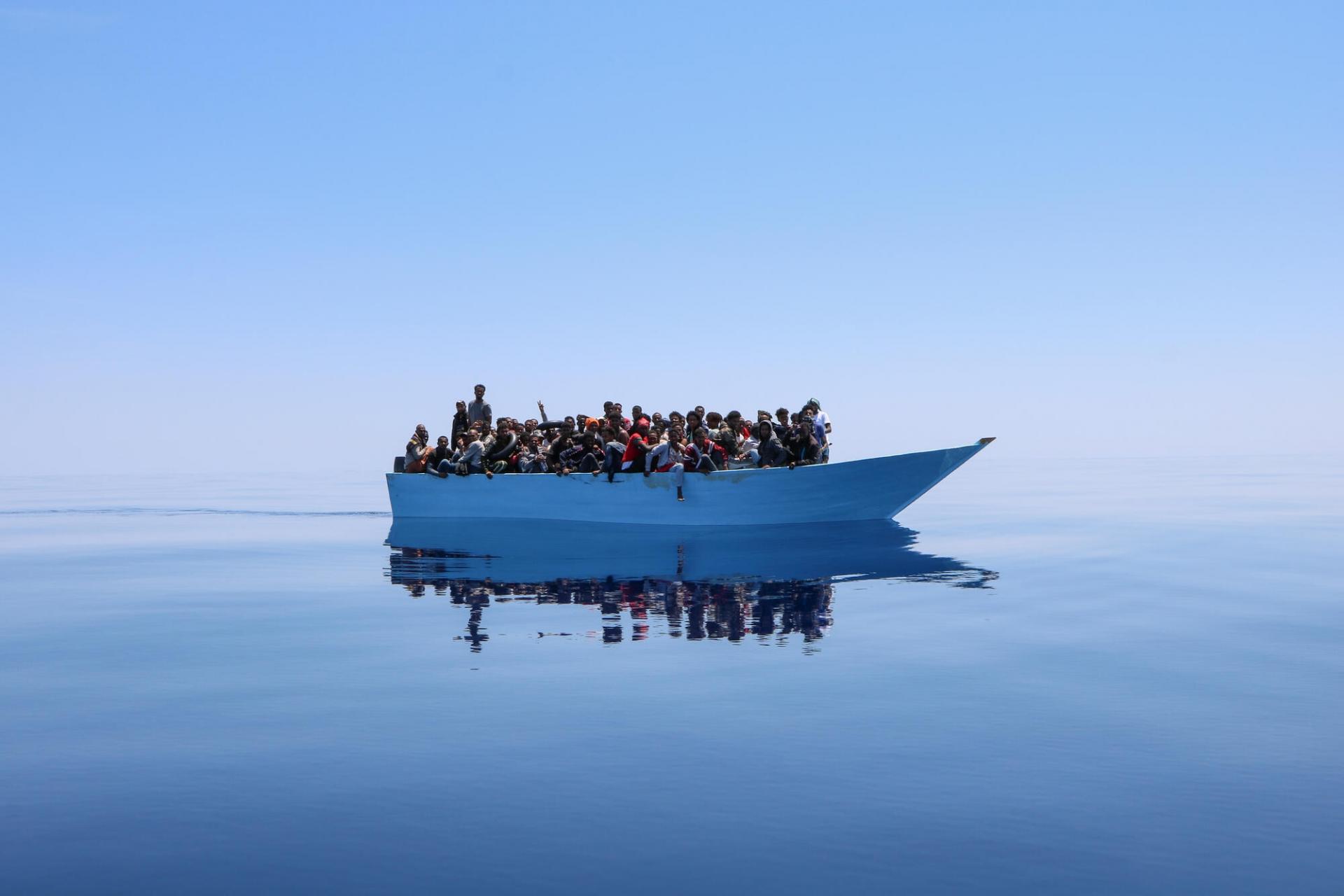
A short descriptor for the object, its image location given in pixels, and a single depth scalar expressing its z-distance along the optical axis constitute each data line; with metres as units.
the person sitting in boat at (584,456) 31.56
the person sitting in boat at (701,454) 29.19
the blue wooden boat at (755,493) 29.30
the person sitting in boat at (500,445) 33.31
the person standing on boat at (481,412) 34.00
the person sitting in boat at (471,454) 33.41
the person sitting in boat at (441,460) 34.75
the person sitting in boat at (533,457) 33.06
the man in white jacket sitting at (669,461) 29.36
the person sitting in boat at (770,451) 28.65
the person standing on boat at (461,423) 33.39
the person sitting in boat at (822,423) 29.23
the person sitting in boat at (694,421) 29.11
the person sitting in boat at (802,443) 28.39
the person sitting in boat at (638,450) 30.06
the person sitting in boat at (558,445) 32.03
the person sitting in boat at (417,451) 35.94
